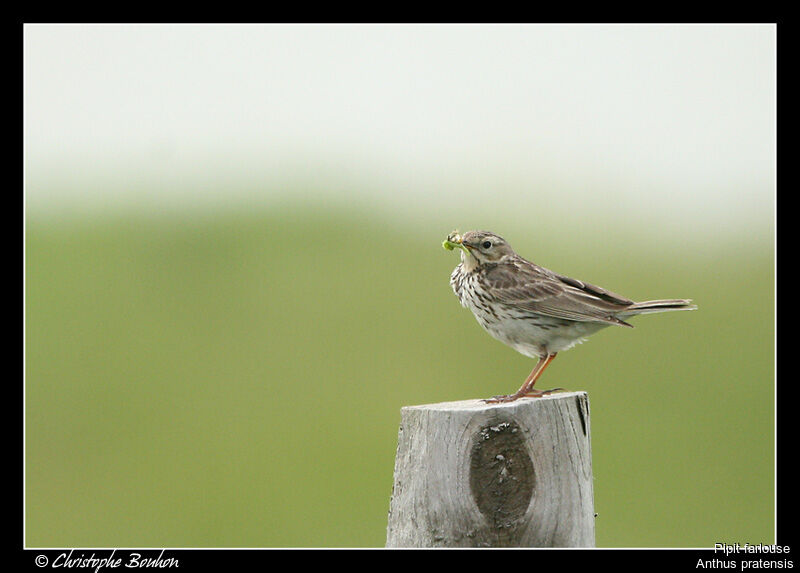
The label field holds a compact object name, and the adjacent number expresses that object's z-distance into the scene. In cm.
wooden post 1060
